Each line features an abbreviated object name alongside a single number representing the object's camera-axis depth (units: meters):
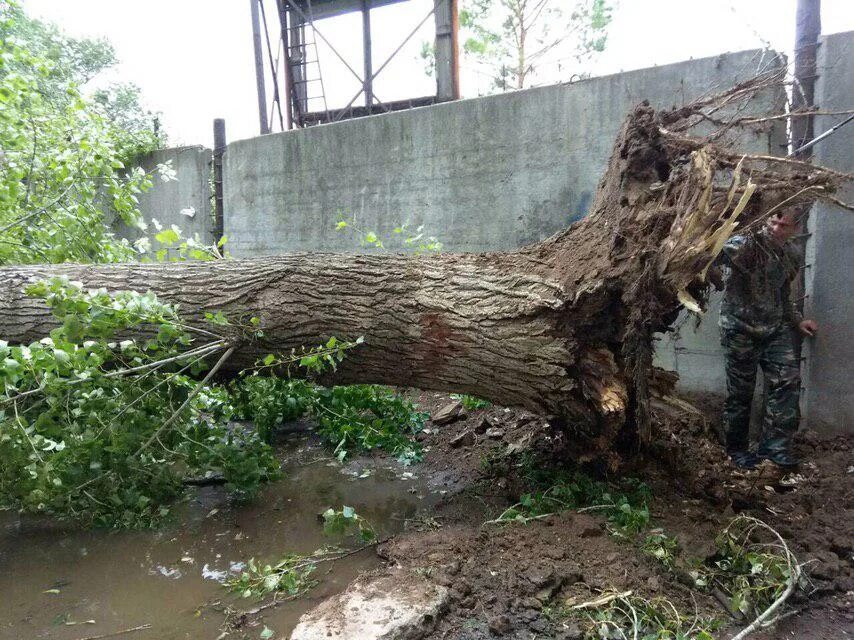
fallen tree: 2.64
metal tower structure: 8.11
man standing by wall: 3.47
